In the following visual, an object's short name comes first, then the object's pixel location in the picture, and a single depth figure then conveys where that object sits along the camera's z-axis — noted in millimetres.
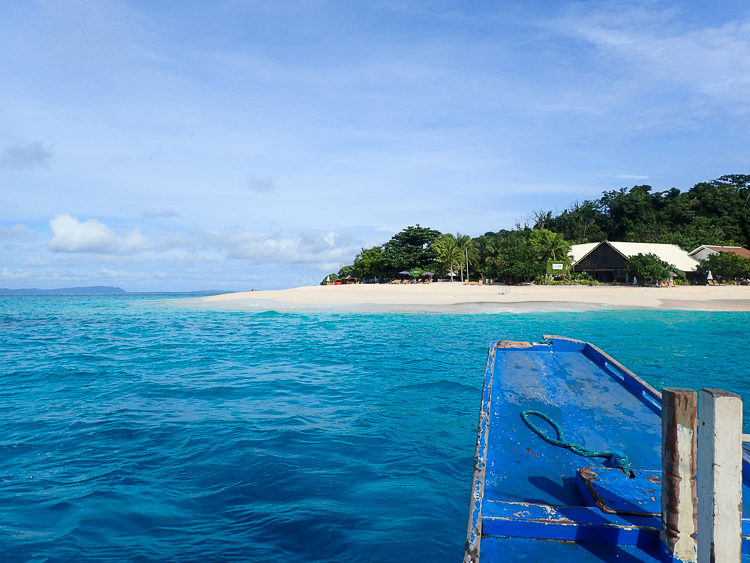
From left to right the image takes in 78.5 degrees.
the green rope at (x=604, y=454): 3074
